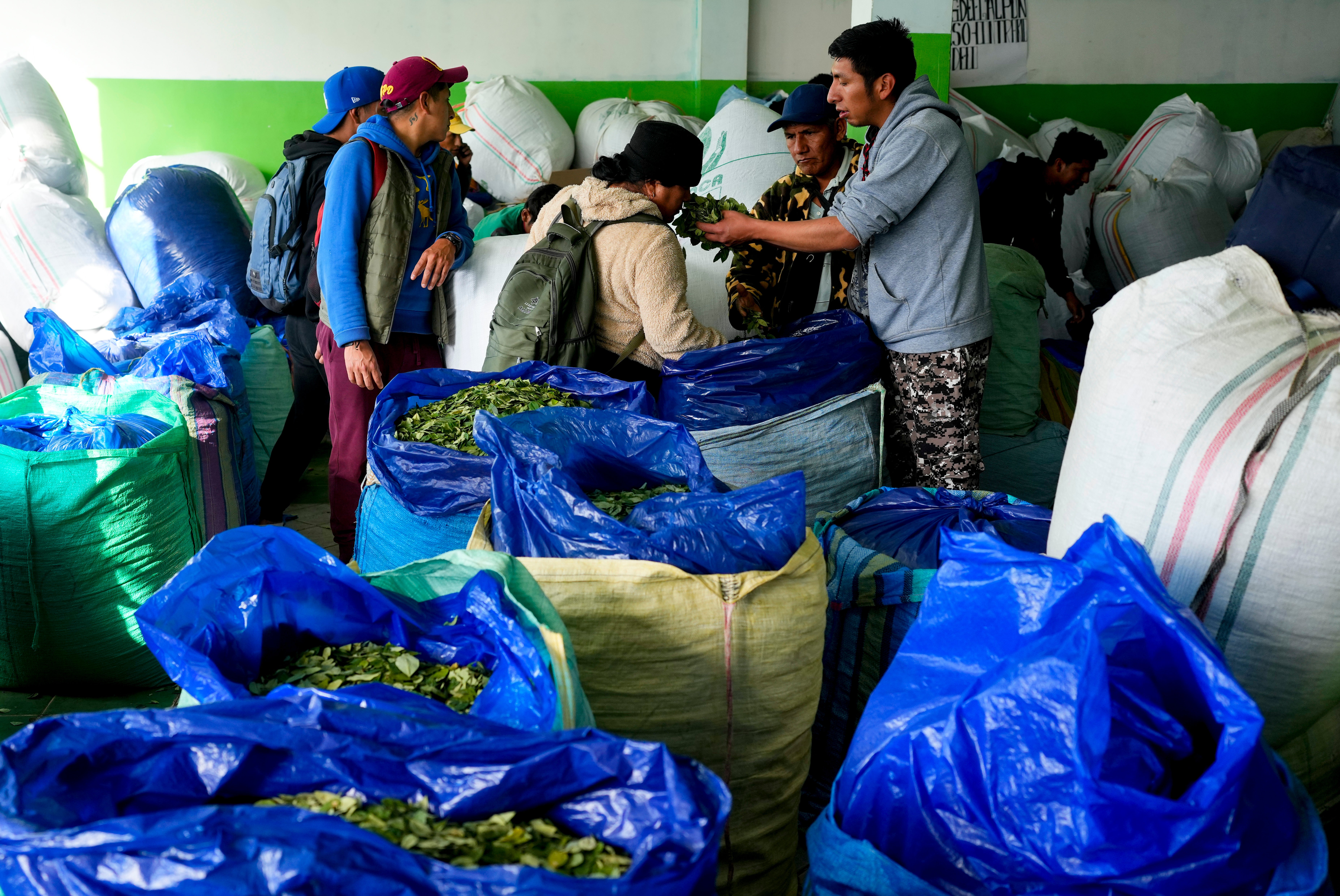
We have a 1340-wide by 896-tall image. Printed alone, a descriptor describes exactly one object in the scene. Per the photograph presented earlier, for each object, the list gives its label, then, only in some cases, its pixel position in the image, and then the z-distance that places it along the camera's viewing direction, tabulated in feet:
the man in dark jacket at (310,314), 9.77
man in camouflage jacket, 9.14
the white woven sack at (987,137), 16.29
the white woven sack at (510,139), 17.07
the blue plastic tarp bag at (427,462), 6.23
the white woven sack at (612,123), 16.80
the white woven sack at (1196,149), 16.31
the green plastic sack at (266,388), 11.24
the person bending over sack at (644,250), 7.76
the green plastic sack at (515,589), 3.53
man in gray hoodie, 7.45
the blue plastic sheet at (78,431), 7.55
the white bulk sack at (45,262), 12.30
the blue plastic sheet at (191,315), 9.61
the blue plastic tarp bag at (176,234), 12.55
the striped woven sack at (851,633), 5.51
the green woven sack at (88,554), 7.17
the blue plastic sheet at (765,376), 7.79
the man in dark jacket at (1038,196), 12.77
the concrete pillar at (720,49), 18.66
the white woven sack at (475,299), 9.18
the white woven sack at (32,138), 13.41
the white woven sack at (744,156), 12.91
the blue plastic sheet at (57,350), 9.16
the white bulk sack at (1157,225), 13.62
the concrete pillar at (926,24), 10.82
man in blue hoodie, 8.33
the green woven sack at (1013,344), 10.08
